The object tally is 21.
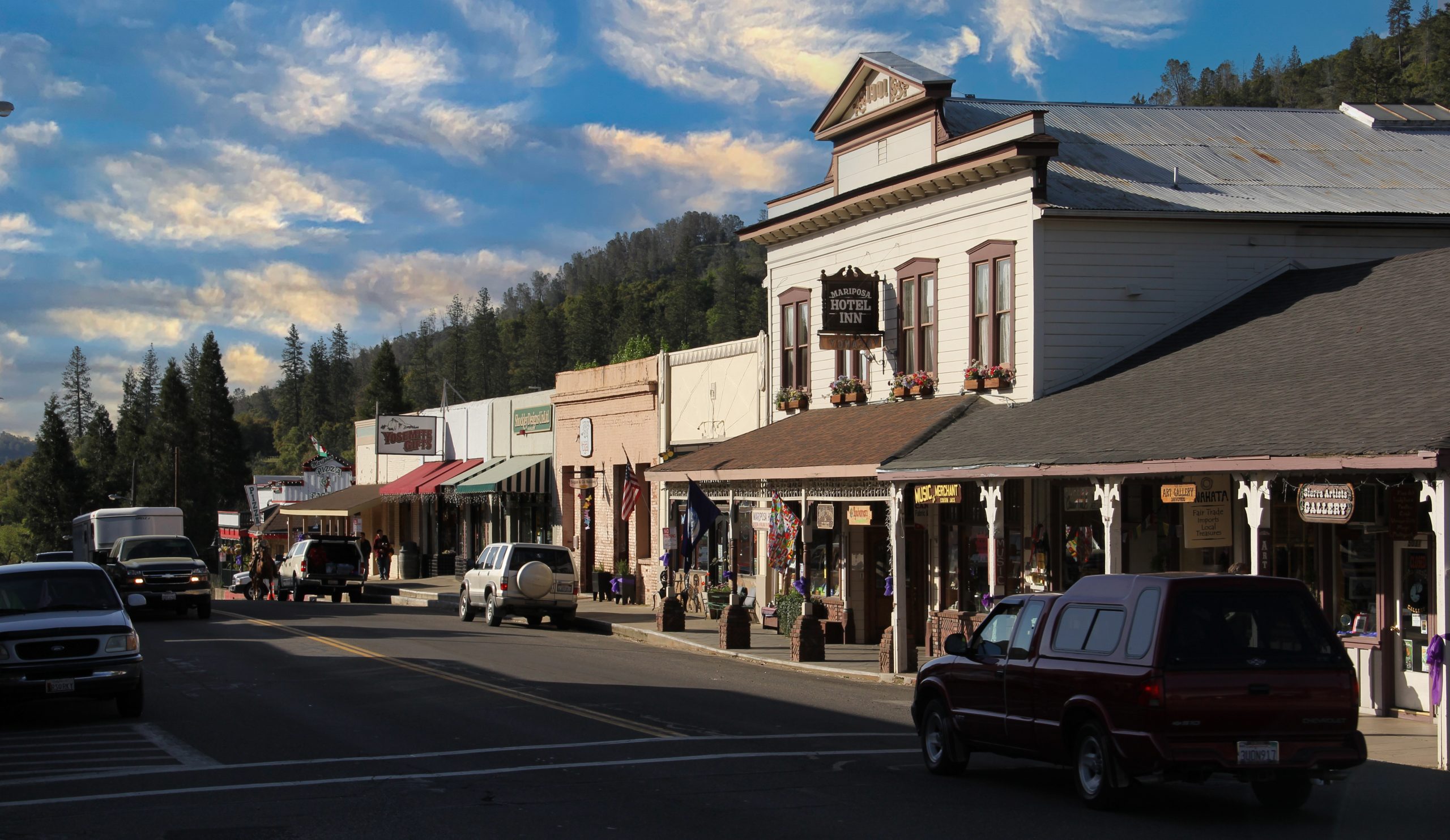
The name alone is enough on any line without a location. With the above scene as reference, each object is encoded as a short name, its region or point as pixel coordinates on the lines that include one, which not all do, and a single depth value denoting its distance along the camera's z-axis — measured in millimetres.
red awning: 50312
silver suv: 31609
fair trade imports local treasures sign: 17672
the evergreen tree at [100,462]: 124812
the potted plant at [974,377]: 23938
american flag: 36188
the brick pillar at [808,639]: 23812
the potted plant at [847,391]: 27781
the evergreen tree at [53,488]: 118750
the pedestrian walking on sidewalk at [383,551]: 54875
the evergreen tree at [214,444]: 119375
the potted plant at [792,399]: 29891
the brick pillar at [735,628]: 26094
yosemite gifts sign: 53281
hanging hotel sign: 26500
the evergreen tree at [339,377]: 196625
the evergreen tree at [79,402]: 176375
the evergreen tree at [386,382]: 111812
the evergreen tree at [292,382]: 196625
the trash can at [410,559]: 54750
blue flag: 27531
